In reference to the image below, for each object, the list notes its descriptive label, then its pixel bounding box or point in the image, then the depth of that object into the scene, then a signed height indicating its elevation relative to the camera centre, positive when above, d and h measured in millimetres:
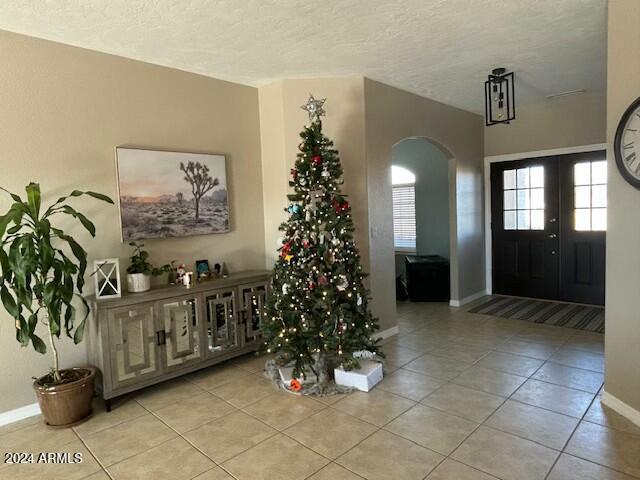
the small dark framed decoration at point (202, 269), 3744 -442
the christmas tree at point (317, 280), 3166 -495
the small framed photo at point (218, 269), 3861 -464
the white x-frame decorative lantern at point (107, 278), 3027 -389
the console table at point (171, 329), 2922 -852
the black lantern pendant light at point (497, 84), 4075 +1361
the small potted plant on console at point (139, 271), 3219 -381
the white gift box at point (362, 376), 3117 -1266
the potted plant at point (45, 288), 2513 -386
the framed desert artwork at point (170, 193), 3355 +278
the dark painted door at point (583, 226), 5133 -252
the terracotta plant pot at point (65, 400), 2666 -1160
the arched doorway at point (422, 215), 5906 -16
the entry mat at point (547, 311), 4612 -1312
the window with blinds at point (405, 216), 6797 -28
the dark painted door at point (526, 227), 5527 -258
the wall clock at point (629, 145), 2418 +375
